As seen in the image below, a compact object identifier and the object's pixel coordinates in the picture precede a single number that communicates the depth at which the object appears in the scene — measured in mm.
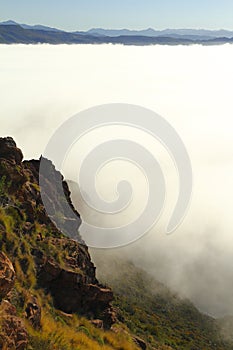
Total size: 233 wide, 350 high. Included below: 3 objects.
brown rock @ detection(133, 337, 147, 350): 18062
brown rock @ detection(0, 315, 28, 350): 9195
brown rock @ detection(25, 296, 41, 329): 12047
